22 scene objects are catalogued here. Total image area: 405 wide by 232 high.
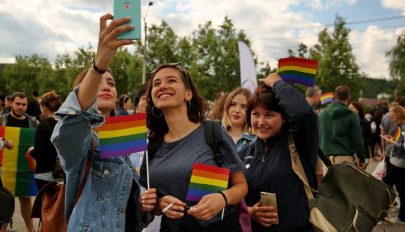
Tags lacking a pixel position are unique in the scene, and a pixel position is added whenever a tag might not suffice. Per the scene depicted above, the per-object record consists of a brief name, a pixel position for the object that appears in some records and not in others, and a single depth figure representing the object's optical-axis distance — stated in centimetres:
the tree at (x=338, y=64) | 2392
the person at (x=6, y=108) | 948
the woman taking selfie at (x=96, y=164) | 188
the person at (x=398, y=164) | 679
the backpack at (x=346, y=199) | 242
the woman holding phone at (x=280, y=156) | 250
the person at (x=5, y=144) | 471
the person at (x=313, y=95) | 676
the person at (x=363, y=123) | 939
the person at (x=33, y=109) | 1034
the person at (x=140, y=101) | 438
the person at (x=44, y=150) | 411
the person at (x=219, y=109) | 478
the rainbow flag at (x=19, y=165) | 595
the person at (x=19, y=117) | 631
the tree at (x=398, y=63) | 2917
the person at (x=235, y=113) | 439
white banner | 672
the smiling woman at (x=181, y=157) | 214
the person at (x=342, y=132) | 684
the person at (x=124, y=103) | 806
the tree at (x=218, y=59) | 2716
